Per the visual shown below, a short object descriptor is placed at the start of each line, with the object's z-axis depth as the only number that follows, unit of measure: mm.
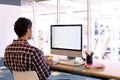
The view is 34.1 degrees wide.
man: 1902
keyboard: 2462
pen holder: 2457
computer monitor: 2611
